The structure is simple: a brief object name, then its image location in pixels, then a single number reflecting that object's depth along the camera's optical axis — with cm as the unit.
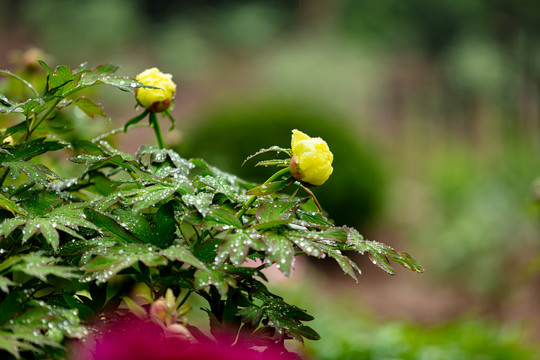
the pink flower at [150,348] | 196
